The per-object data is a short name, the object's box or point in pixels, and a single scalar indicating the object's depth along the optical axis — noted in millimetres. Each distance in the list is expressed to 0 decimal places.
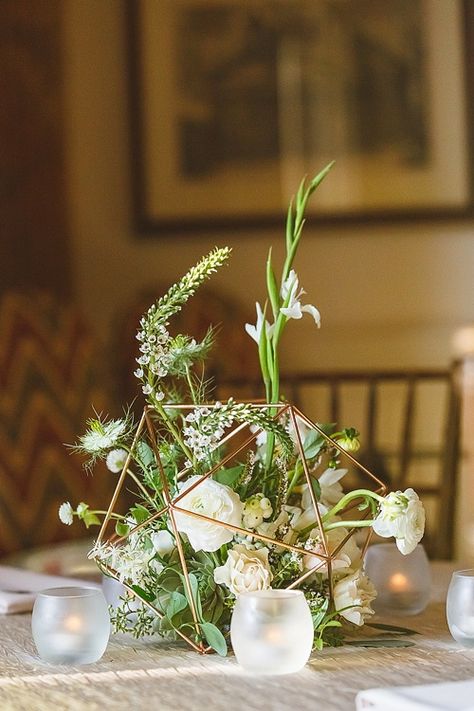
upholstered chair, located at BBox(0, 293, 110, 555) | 3377
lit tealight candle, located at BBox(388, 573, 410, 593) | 1966
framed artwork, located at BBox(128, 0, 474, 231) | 4197
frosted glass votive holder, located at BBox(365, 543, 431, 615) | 1964
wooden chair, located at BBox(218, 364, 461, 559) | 4178
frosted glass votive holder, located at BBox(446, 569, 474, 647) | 1780
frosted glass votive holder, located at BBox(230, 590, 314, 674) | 1667
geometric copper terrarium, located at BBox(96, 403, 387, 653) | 1744
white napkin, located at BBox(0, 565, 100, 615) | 2060
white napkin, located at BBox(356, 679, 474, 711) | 1550
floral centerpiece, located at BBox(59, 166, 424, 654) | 1739
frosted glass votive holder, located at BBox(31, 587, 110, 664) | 1735
